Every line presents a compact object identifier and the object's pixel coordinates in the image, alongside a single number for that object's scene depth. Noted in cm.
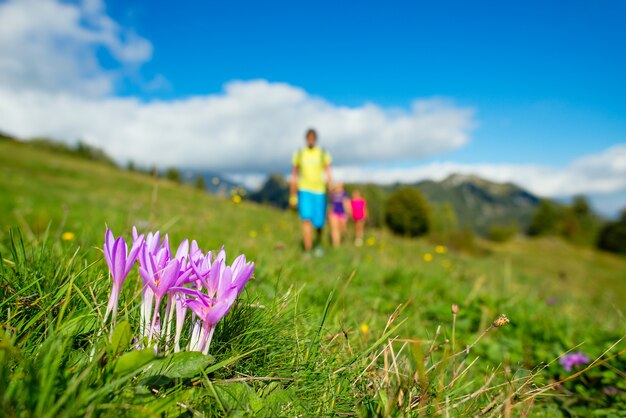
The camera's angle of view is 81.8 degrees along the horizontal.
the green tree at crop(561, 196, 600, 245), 8957
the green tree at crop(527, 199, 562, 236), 10894
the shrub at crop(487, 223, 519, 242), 10338
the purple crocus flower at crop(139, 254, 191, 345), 117
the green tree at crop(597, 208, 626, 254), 7488
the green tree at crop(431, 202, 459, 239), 12216
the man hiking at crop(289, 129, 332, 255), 859
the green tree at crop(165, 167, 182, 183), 10950
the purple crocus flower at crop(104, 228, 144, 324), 123
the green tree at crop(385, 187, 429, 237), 8474
